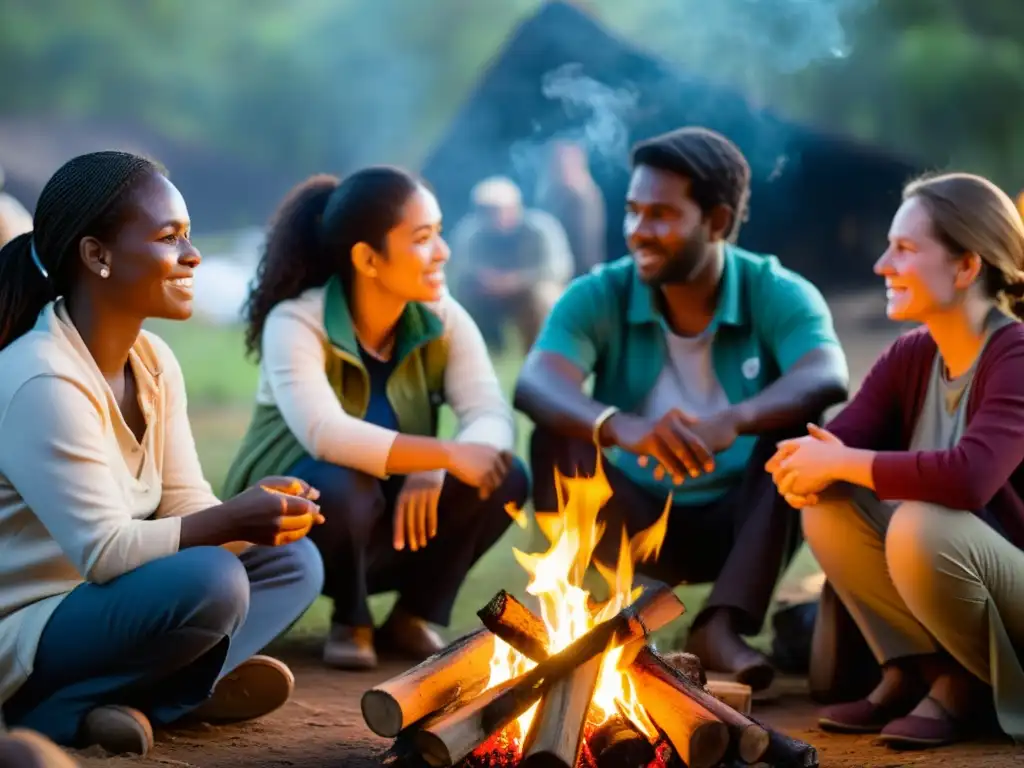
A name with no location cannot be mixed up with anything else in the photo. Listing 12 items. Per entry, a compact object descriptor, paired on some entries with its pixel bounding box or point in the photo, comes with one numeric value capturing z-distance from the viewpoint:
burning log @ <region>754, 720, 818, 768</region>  3.04
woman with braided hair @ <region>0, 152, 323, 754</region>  3.13
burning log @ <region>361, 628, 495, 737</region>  3.01
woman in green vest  4.39
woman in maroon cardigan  3.48
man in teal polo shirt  4.45
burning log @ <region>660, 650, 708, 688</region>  3.42
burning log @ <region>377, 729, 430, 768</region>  3.08
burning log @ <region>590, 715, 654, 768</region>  3.07
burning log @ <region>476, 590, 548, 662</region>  3.11
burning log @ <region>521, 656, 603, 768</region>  2.88
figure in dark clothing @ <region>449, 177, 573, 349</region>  13.92
